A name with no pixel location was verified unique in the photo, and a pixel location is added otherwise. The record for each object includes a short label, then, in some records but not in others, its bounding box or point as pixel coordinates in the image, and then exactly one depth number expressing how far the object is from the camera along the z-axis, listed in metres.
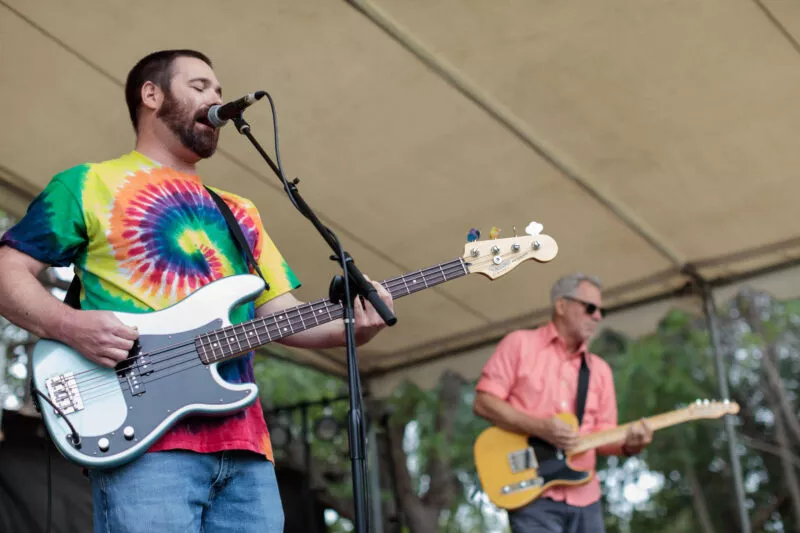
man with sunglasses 4.26
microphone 2.29
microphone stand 1.86
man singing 2.11
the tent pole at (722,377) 5.20
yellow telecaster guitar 4.30
